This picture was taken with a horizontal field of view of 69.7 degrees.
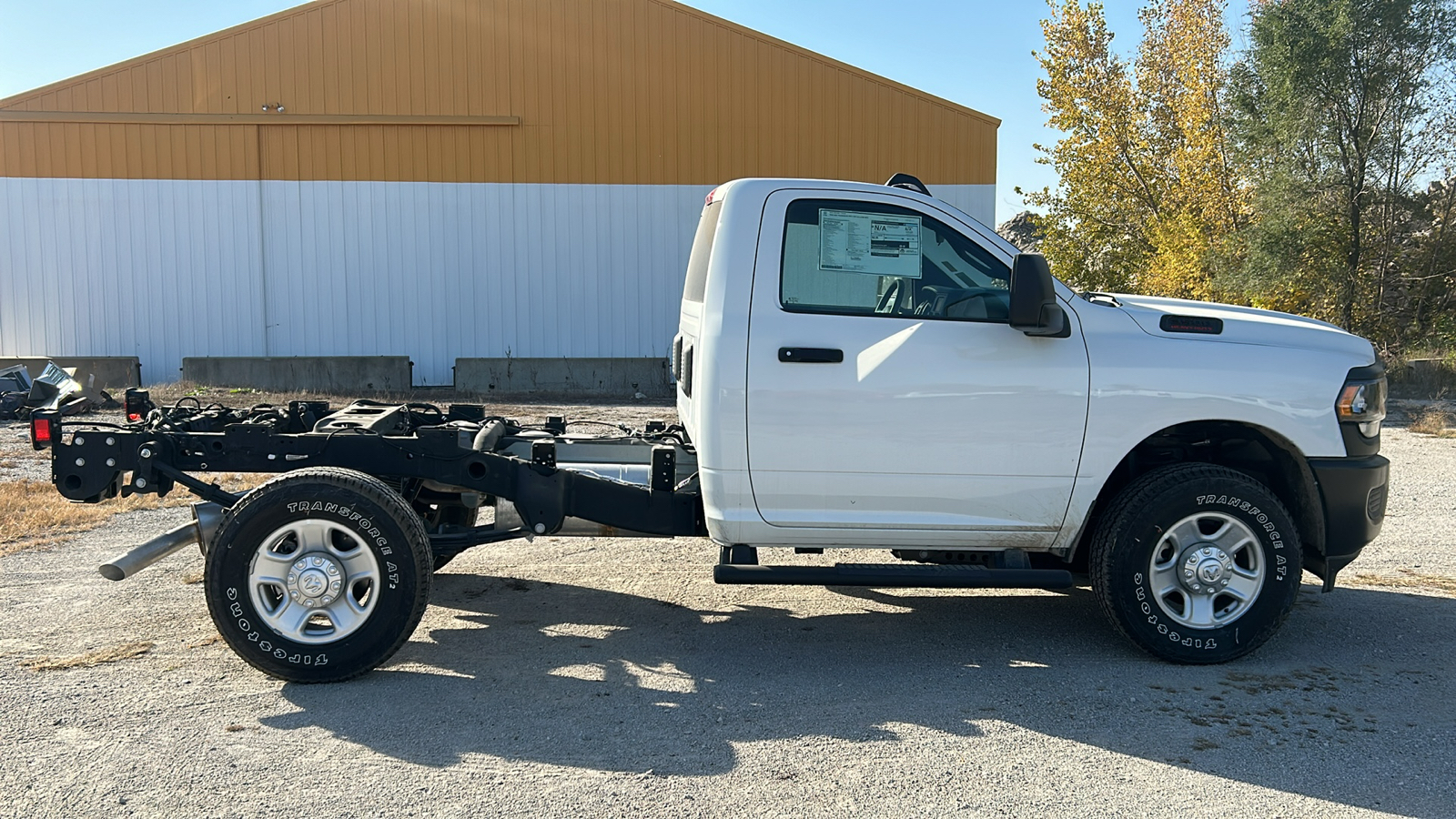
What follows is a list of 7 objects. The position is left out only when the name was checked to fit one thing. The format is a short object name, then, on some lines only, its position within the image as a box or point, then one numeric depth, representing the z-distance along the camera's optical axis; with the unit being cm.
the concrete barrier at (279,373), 1983
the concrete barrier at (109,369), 1980
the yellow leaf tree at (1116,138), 2428
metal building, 1995
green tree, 1820
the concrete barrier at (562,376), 2012
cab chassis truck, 450
